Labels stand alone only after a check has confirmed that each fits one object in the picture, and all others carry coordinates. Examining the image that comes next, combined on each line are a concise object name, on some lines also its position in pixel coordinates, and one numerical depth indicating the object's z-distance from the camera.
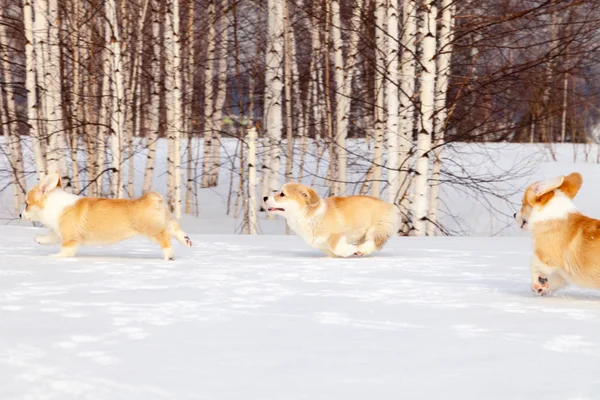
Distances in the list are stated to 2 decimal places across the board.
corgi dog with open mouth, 13.67
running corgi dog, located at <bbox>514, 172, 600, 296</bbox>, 9.17
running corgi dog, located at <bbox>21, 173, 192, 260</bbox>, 12.85
